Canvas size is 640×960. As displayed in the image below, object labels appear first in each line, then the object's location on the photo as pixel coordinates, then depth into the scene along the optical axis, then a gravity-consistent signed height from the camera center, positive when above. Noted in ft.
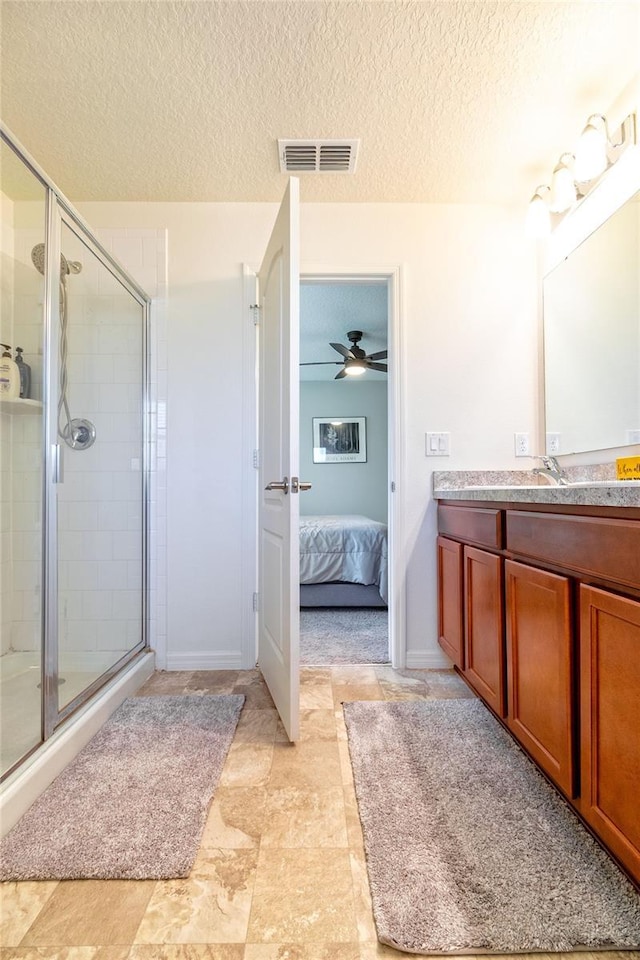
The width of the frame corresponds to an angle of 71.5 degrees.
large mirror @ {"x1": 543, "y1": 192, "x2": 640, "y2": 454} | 5.37 +2.00
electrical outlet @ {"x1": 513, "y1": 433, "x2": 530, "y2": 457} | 7.22 +0.70
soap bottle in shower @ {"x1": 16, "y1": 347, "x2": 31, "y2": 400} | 5.54 +1.43
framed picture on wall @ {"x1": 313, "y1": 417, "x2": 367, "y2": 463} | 19.38 +2.06
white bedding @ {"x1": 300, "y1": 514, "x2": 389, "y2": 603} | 10.72 -1.65
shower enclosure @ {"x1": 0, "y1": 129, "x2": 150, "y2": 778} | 4.90 +0.30
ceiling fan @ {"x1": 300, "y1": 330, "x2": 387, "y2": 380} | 13.38 +3.97
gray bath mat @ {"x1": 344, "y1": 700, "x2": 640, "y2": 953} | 2.77 -2.77
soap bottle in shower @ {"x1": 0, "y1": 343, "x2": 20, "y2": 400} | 5.82 +1.48
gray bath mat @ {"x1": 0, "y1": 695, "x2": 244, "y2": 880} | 3.29 -2.80
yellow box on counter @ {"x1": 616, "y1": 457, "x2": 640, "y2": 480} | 4.32 +0.19
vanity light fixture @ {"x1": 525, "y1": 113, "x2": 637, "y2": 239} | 5.34 +4.12
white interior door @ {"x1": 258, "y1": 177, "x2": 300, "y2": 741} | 5.02 +0.29
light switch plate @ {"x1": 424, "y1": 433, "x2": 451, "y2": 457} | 7.25 +0.69
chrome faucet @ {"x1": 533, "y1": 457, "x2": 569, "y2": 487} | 5.94 +0.19
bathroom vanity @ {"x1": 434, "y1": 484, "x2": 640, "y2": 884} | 2.85 -1.23
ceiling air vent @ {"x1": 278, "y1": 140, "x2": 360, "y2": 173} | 6.06 +4.69
